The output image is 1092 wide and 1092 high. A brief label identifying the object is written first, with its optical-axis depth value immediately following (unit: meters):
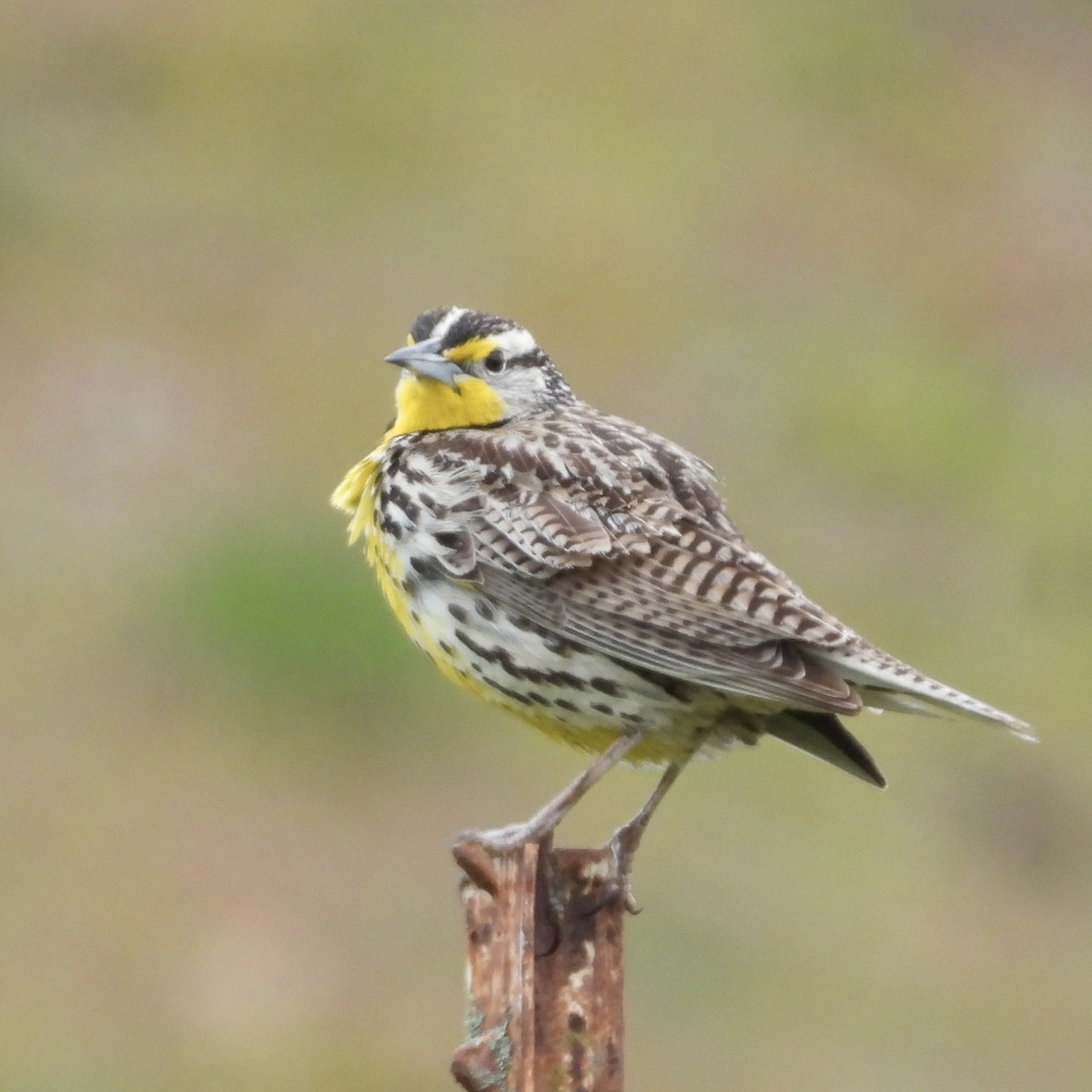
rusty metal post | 8.20
